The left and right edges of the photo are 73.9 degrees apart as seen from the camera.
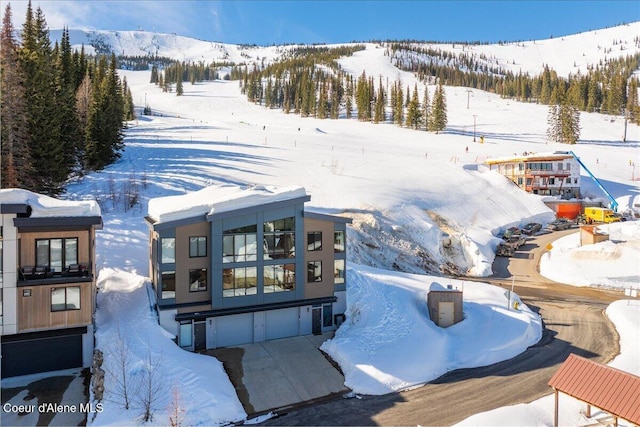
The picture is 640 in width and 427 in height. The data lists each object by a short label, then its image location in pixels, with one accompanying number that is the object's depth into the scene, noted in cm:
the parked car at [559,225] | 5806
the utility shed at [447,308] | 2678
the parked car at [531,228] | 5550
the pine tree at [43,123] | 3603
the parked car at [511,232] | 5194
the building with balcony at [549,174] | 6781
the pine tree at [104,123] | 4928
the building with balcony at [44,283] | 1955
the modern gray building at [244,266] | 2328
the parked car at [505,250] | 4723
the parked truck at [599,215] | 5975
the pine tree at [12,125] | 3183
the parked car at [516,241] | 4959
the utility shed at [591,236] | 4556
